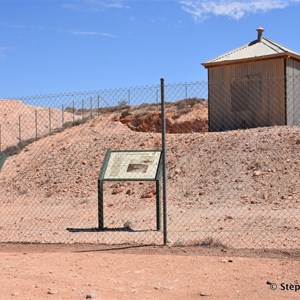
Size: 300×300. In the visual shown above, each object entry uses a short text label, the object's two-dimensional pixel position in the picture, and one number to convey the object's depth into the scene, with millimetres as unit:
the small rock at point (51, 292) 5625
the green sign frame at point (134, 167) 10012
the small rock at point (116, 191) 16781
